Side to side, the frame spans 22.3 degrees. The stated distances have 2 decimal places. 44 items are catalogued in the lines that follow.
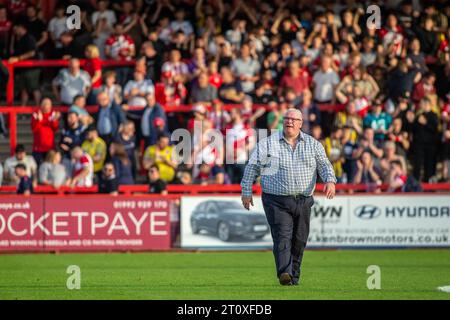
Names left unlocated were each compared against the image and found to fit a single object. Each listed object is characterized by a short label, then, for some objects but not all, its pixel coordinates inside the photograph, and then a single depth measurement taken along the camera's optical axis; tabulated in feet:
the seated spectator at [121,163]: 74.28
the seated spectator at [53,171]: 74.13
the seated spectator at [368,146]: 75.41
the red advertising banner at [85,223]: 70.59
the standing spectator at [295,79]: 78.18
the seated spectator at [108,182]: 72.54
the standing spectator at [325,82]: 79.00
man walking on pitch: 44.01
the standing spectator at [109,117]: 75.72
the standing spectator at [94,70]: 78.43
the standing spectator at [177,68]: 79.00
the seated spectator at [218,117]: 75.51
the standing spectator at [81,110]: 75.61
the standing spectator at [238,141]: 74.18
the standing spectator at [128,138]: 74.84
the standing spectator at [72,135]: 75.36
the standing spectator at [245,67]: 79.71
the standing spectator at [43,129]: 76.54
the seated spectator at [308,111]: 76.79
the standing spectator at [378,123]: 77.20
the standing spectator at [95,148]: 75.00
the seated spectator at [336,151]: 75.82
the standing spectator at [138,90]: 77.82
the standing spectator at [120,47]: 81.30
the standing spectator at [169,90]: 78.89
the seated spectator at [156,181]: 72.79
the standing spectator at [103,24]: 82.69
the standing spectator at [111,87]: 77.55
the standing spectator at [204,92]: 78.17
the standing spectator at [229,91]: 78.69
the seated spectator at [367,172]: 75.31
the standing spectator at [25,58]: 82.12
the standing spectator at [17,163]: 74.49
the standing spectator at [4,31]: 83.61
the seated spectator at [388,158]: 75.20
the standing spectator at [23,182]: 71.87
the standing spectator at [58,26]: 84.02
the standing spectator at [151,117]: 75.77
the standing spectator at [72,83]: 78.84
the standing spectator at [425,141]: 77.97
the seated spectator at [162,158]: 74.49
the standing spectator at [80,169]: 74.18
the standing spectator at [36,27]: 83.66
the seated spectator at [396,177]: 74.33
